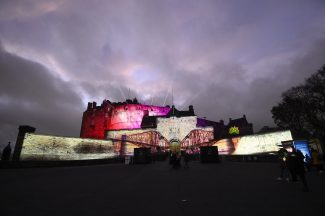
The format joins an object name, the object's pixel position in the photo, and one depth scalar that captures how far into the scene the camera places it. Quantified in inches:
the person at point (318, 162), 420.8
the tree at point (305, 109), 1075.9
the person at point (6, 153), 627.4
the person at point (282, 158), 340.5
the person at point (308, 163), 473.1
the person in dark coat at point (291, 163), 272.9
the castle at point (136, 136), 1045.2
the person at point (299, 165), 245.0
